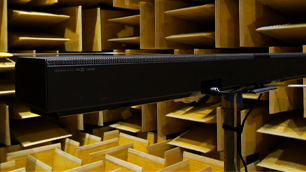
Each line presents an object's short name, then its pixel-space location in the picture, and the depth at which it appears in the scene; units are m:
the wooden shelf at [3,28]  1.83
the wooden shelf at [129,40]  2.12
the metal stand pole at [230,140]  0.52
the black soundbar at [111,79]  0.27
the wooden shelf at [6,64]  1.75
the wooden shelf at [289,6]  1.29
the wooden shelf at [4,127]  1.84
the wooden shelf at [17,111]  1.87
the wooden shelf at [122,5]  2.07
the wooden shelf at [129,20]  2.16
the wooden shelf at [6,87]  1.78
